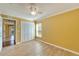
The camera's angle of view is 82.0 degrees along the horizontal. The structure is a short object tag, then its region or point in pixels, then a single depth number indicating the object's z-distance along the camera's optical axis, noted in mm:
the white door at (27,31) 3173
